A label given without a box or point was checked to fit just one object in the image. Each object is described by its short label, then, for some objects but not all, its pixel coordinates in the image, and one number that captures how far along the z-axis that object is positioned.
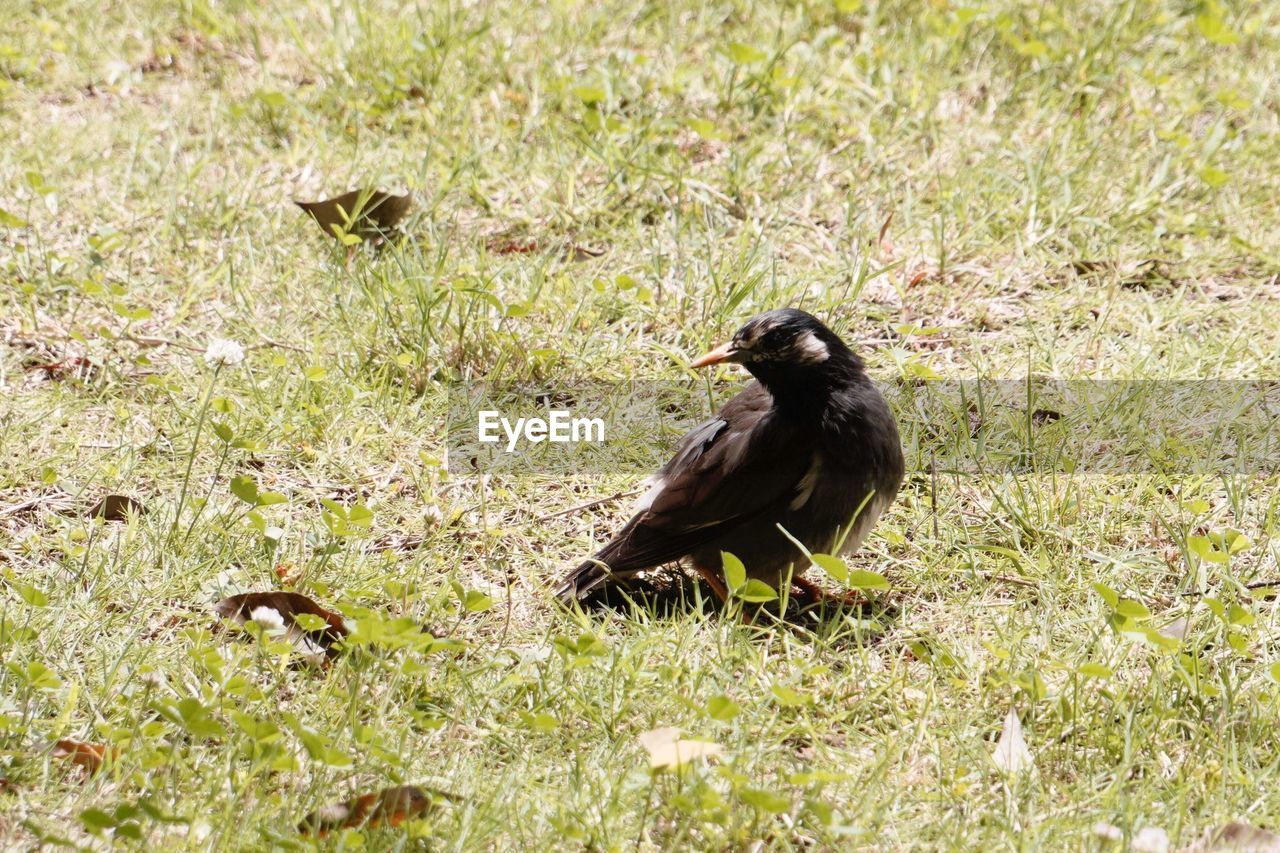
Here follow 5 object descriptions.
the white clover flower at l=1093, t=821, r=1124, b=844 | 5.05
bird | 6.92
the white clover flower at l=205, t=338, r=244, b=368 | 7.65
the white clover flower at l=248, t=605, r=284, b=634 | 6.05
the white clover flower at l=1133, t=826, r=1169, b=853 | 4.97
